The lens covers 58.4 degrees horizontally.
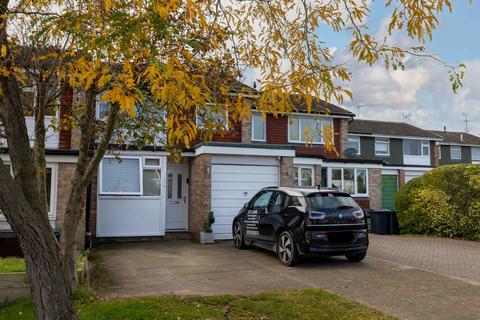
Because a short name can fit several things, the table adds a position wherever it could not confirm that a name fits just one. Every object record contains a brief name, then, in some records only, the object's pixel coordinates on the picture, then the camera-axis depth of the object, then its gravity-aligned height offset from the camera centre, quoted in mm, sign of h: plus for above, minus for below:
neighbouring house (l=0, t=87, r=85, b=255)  11555 +362
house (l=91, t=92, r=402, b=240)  13047 +158
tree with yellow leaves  2979 +1006
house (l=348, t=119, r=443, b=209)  27016 +3122
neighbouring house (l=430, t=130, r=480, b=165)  37000 +3503
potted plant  12664 -1230
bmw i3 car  8680 -718
